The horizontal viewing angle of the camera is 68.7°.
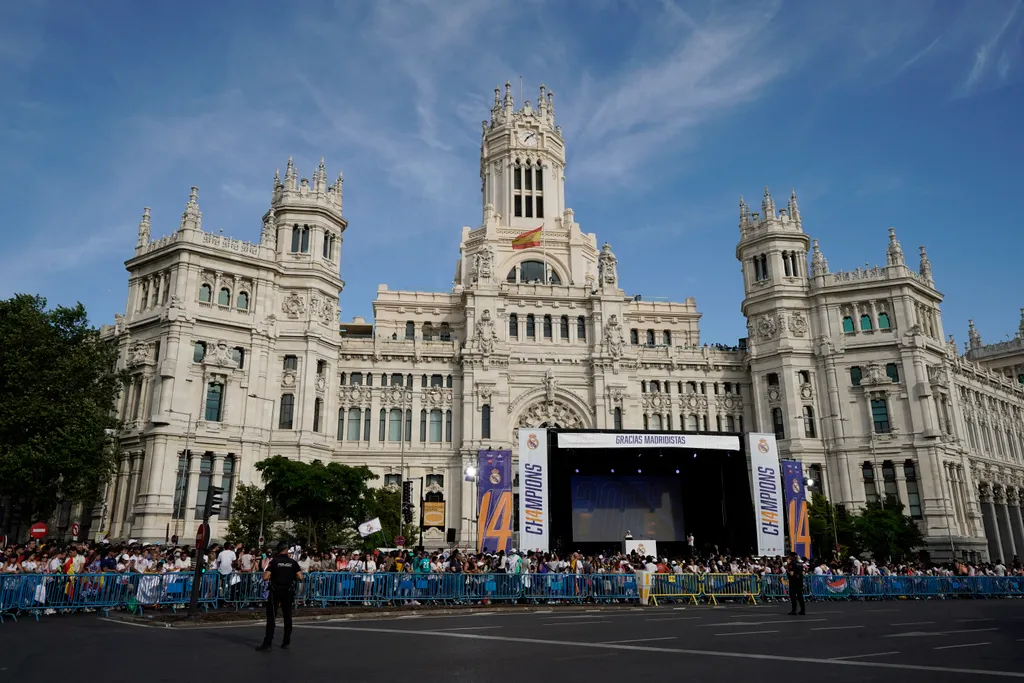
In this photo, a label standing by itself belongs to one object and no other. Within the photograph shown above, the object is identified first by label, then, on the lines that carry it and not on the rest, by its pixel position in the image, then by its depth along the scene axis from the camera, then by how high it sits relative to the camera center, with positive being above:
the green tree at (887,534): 46.81 +1.43
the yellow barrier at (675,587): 29.28 -1.07
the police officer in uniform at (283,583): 14.35 -0.42
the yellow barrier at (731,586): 29.84 -1.09
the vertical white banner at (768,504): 39.41 +2.74
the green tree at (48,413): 41.12 +8.13
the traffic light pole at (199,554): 19.38 +0.19
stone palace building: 50.84 +13.98
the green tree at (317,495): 42.34 +3.59
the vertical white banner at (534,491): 36.16 +3.20
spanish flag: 67.06 +27.52
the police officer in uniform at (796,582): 23.56 -0.74
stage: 40.25 +3.80
